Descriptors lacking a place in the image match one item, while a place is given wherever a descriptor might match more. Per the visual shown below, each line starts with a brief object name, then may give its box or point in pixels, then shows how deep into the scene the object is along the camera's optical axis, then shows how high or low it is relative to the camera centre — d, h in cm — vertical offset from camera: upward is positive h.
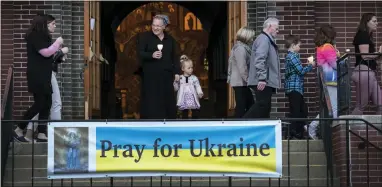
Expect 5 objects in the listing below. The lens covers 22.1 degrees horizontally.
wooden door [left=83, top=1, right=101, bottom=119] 1473 +50
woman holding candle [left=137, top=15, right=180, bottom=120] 1319 +27
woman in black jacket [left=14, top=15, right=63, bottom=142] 1248 +28
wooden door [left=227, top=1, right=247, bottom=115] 1500 +109
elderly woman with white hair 1303 +29
